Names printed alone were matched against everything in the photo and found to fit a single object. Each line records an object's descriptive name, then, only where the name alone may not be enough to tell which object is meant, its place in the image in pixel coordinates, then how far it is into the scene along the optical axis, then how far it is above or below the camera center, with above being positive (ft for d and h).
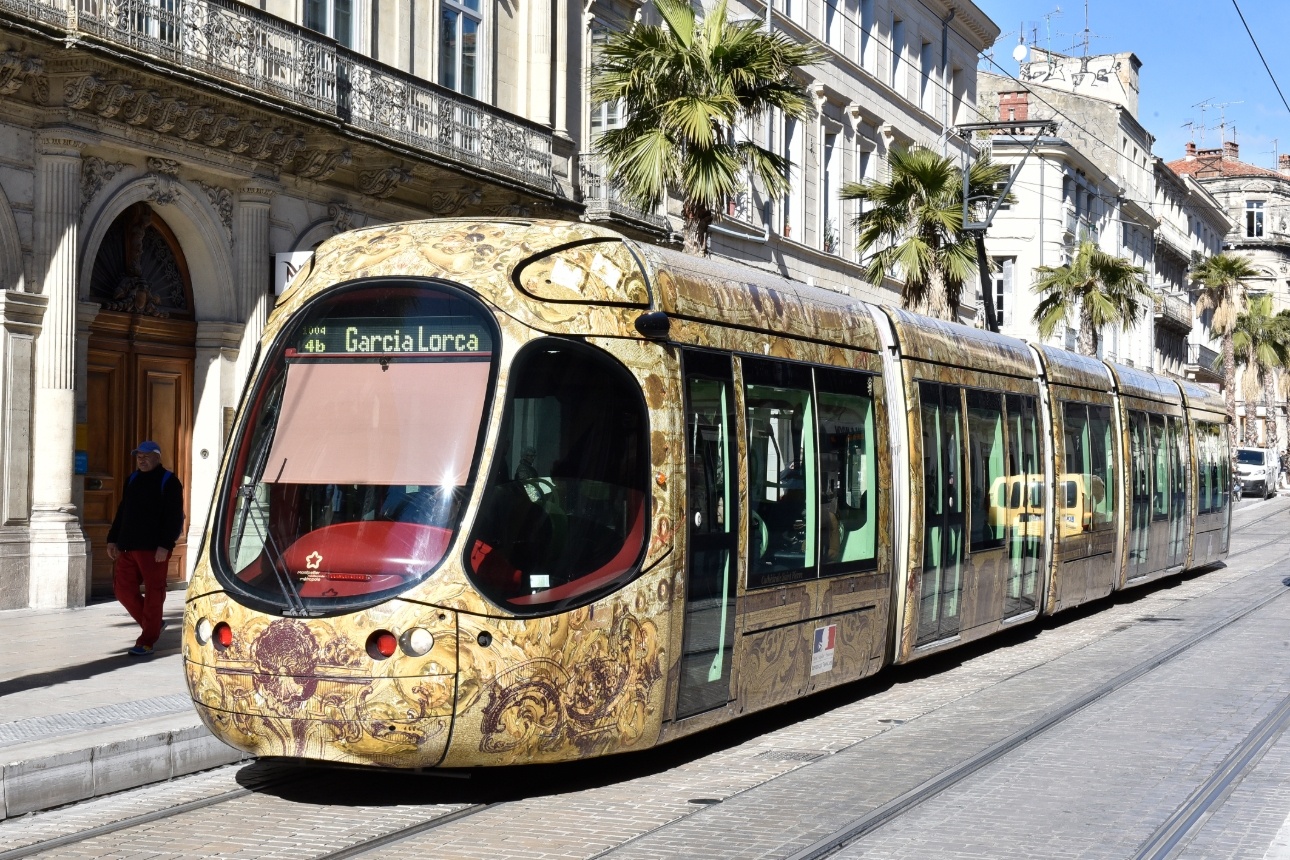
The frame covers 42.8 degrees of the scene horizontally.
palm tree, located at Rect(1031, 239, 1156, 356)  135.44 +16.52
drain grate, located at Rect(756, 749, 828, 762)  31.32 -5.18
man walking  41.55 -1.27
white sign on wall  62.23 +8.36
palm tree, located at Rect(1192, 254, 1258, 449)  195.83 +23.69
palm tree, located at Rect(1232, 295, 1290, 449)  226.99 +19.86
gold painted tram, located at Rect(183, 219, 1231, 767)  25.43 -0.38
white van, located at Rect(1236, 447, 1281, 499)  197.88 +2.19
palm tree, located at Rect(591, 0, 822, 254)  60.54 +14.47
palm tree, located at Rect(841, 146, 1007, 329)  88.94 +14.40
